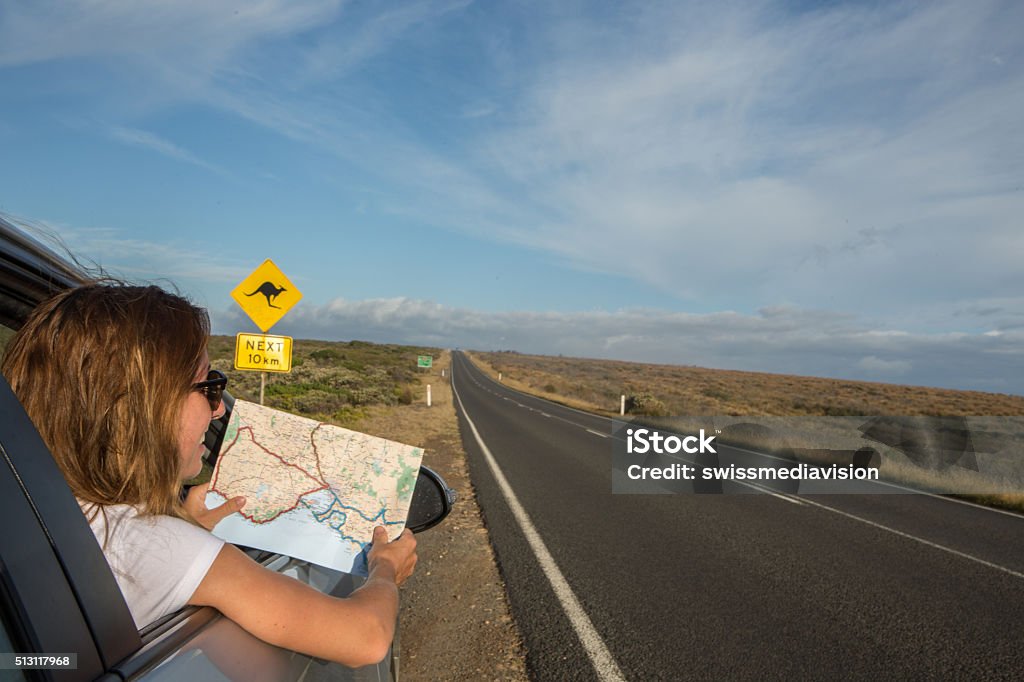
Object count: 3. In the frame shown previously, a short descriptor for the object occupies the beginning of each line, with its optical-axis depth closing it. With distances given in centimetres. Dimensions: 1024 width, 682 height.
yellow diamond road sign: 931
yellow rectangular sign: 889
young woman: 118
